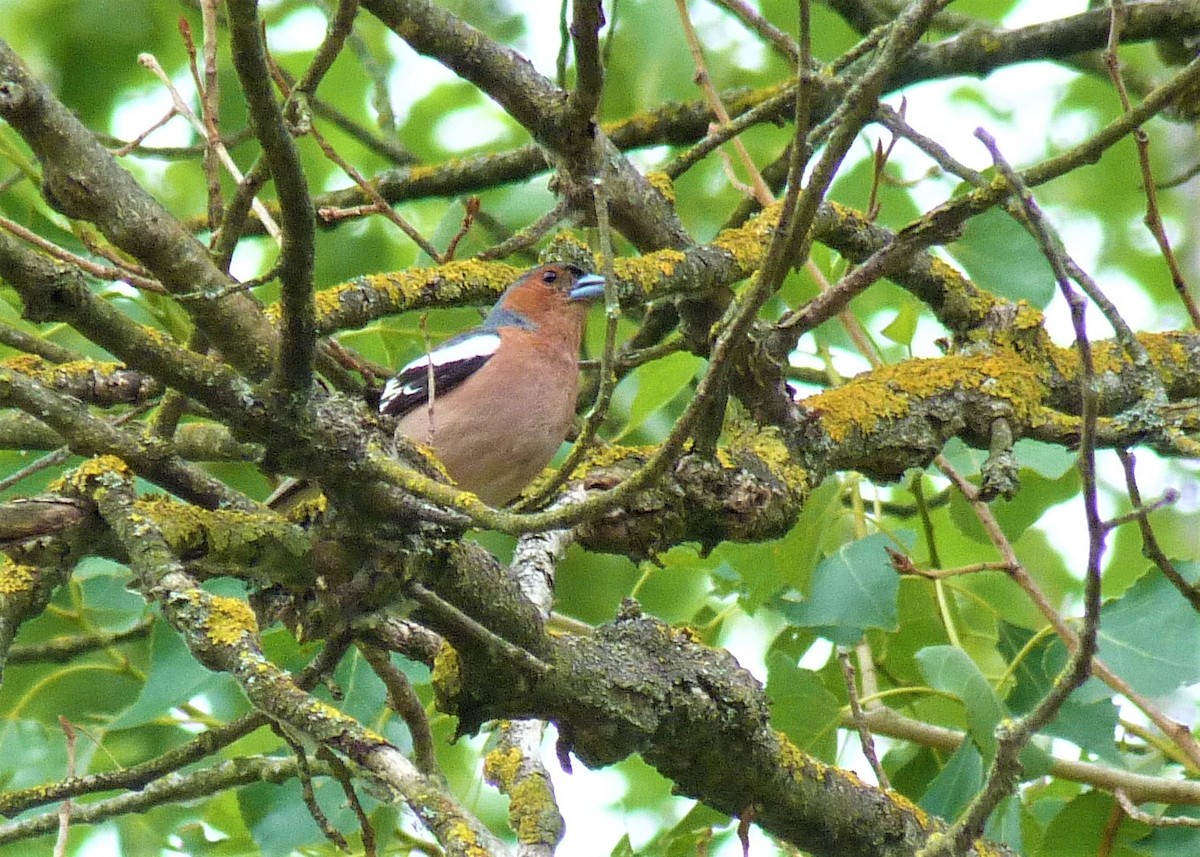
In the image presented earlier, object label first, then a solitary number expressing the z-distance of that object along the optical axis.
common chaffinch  11.85
